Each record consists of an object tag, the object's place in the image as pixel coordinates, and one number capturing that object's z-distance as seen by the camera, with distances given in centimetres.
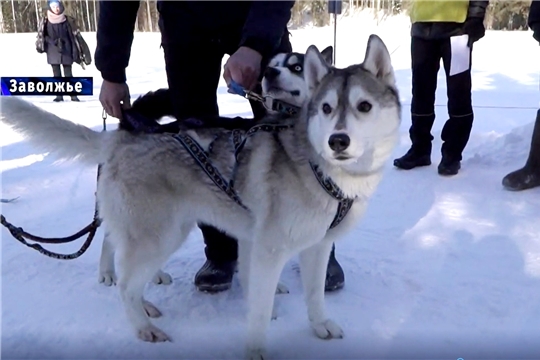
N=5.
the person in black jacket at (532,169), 371
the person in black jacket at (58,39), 819
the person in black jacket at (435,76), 396
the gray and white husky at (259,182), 183
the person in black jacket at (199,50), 215
